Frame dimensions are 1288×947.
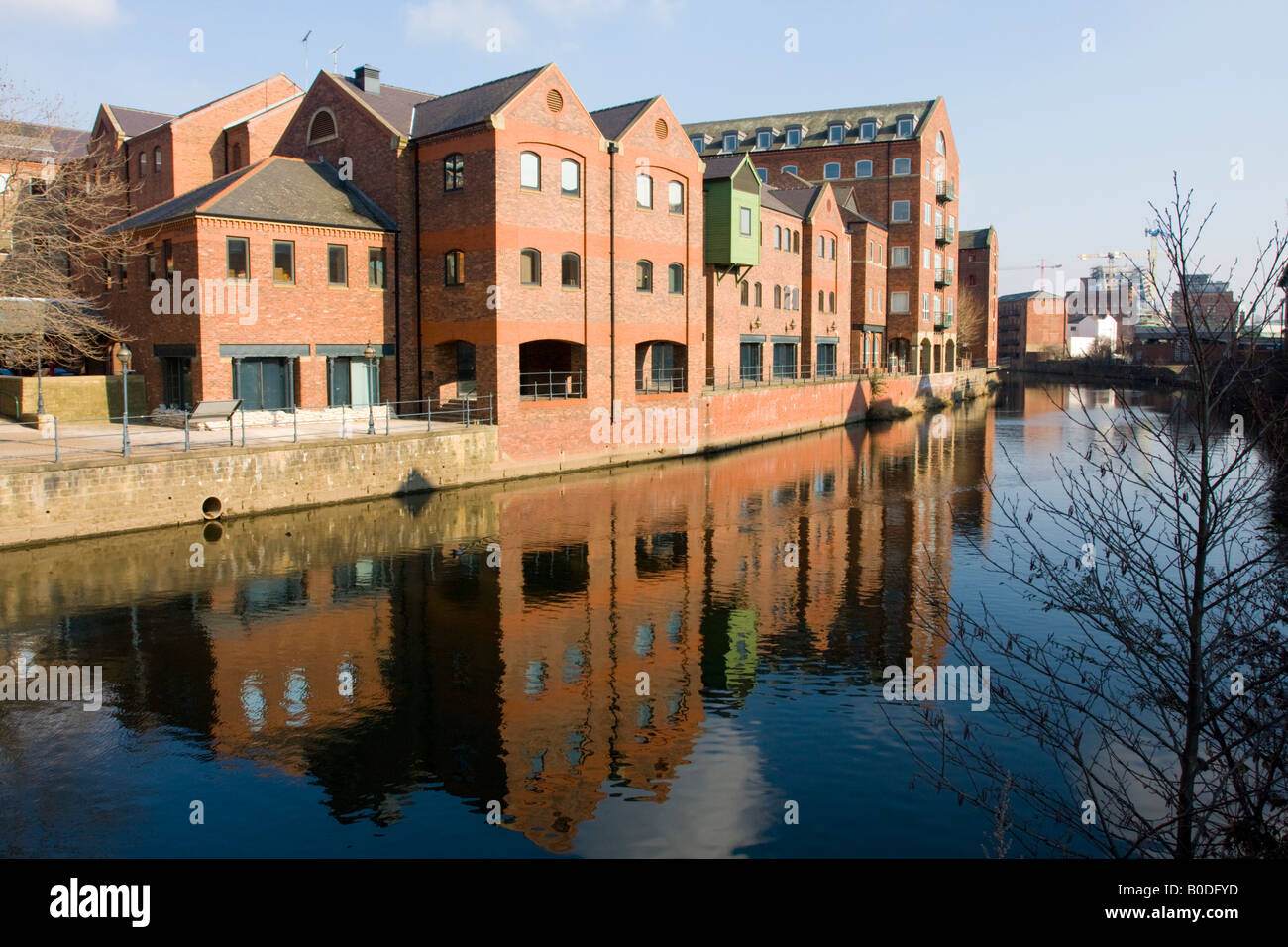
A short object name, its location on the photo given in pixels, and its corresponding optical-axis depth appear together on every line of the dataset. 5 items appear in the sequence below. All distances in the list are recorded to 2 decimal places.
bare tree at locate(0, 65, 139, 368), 23.53
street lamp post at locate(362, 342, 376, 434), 30.92
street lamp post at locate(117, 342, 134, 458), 21.91
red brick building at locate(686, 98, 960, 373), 63.28
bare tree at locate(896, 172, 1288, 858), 6.01
